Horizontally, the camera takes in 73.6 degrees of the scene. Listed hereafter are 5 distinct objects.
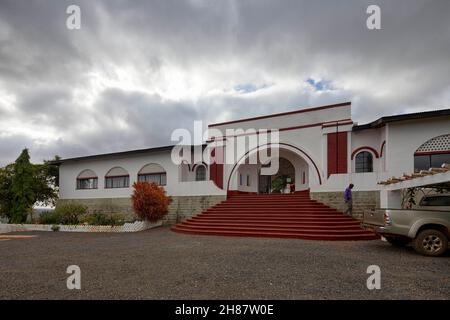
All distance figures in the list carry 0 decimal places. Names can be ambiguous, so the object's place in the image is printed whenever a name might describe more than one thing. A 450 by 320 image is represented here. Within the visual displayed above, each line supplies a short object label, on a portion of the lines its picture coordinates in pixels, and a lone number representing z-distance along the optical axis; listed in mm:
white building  12844
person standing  12672
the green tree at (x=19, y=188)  18938
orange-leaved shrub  15500
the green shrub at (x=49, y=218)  17577
